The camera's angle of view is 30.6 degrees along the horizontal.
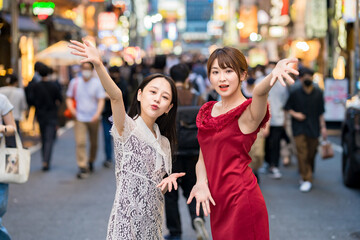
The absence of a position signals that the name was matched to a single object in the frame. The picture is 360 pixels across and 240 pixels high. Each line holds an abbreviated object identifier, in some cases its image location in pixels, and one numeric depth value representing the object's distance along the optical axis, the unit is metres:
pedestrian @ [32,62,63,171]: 12.14
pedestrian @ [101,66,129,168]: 12.60
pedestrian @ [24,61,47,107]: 11.97
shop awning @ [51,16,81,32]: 31.49
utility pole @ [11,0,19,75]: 17.72
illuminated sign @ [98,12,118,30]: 49.91
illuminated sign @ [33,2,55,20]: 24.75
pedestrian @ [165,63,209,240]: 6.59
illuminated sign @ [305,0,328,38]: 29.38
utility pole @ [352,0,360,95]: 14.83
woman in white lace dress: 4.08
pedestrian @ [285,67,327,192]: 10.05
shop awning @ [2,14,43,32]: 24.61
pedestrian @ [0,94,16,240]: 5.46
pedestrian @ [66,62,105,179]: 11.33
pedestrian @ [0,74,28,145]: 10.72
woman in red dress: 3.89
